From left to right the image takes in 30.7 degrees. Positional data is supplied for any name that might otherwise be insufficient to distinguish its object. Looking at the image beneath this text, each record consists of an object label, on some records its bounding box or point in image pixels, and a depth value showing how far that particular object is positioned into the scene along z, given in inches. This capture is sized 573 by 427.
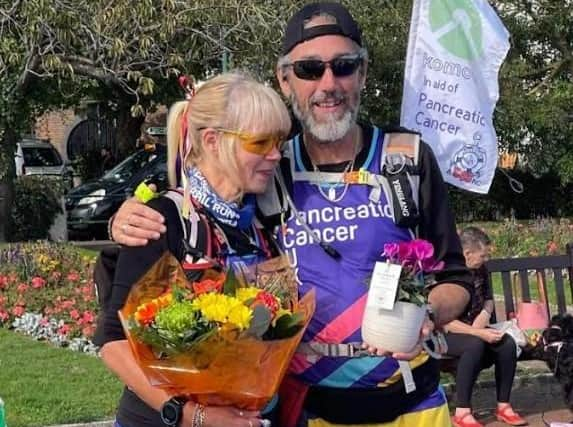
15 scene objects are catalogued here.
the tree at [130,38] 446.0
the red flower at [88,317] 349.1
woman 101.4
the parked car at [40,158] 1043.3
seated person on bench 265.3
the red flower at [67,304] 365.7
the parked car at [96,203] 710.5
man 113.8
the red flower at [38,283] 391.2
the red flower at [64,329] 346.3
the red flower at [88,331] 341.7
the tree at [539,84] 732.7
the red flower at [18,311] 366.0
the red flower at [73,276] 404.2
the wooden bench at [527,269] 298.7
